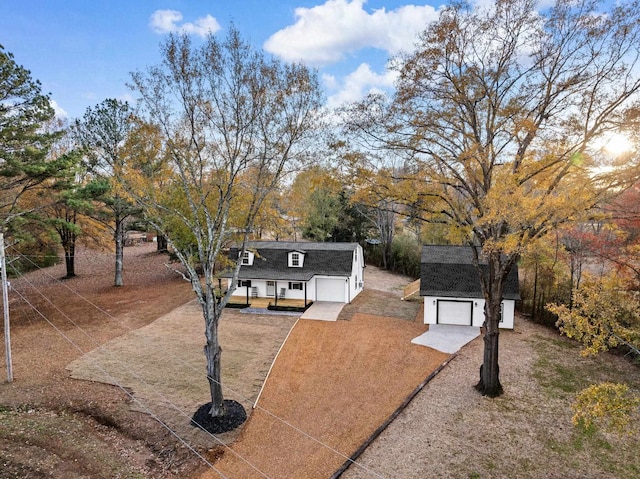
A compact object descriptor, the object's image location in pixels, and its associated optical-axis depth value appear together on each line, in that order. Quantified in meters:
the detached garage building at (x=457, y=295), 20.22
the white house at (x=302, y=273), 24.45
